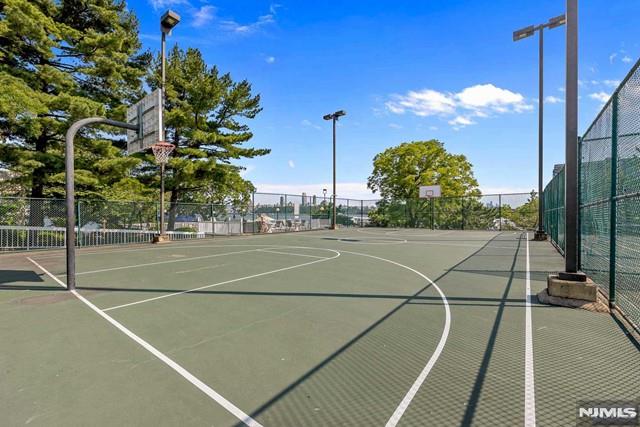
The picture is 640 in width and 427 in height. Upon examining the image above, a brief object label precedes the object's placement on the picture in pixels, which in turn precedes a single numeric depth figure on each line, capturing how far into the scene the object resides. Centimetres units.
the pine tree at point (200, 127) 2323
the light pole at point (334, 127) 2734
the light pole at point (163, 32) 1568
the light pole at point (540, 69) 1511
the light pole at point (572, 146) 601
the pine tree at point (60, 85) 1552
